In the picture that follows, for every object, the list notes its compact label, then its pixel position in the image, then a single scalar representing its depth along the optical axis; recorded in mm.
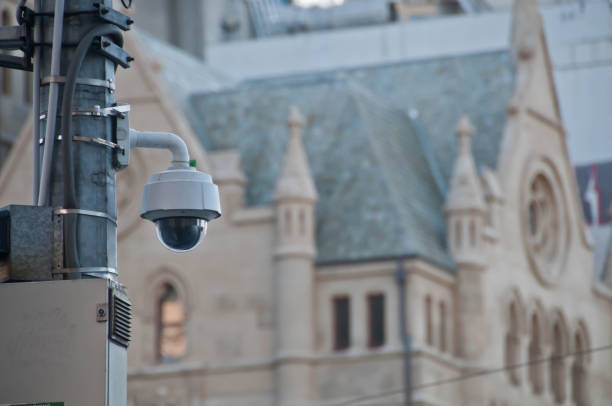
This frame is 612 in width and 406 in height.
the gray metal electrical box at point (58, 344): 17625
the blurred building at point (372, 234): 98187
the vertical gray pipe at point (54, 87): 19109
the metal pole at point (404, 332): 95906
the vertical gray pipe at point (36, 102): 19547
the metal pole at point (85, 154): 18797
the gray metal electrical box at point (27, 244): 18406
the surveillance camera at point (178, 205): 21016
